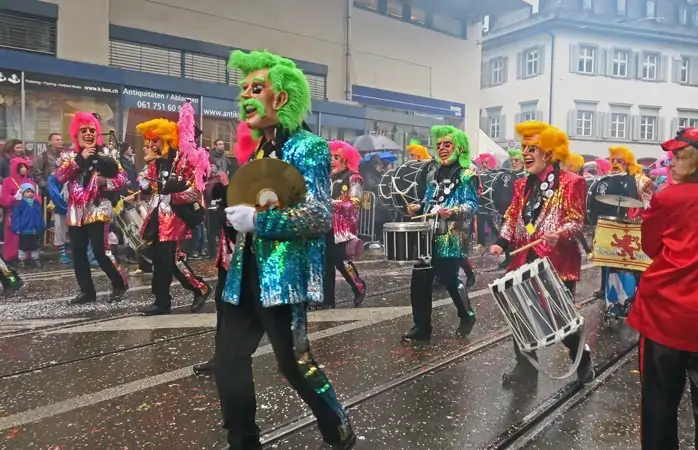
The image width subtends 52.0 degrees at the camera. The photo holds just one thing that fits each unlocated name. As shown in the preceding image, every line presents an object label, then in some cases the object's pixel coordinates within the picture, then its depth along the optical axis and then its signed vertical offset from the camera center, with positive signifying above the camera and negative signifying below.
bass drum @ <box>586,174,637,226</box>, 8.79 +0.10
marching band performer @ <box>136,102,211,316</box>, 6.72 -0.04
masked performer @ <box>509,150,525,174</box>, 14.28 +0.73
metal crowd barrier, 14.34 -0.61
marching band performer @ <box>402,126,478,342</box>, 6.04 -0.19
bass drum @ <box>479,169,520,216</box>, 13.74 +0.13
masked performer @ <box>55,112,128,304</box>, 7.44 +0.02
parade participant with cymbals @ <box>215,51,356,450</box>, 3.18 -0.38
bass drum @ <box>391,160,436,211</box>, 9.77 +0.14
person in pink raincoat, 10.76 -0.09
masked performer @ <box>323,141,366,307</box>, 7.89 -0.35
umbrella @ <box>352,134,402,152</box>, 16.70 +1.18
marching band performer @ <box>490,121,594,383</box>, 4.98 -0.10
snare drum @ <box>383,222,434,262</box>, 5.80 -0.38
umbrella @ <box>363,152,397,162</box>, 14.57 +0.77
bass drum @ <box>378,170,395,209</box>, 11.17 +0.11
